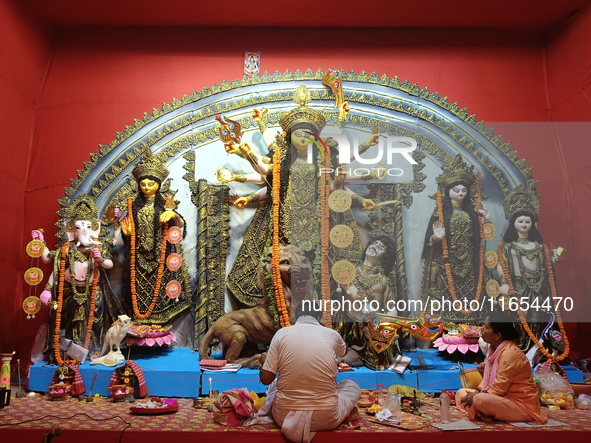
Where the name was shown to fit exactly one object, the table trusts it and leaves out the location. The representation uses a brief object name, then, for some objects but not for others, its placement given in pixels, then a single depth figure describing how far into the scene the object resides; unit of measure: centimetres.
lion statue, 521
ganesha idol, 544
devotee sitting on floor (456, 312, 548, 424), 400
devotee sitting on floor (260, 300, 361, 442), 370
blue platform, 506
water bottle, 412
